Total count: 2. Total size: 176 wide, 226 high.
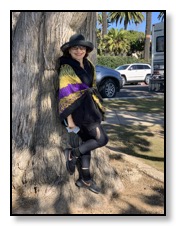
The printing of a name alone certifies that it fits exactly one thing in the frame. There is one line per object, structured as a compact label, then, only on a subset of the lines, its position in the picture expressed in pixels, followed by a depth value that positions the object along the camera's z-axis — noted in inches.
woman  112.3
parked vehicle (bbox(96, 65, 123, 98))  354.4
